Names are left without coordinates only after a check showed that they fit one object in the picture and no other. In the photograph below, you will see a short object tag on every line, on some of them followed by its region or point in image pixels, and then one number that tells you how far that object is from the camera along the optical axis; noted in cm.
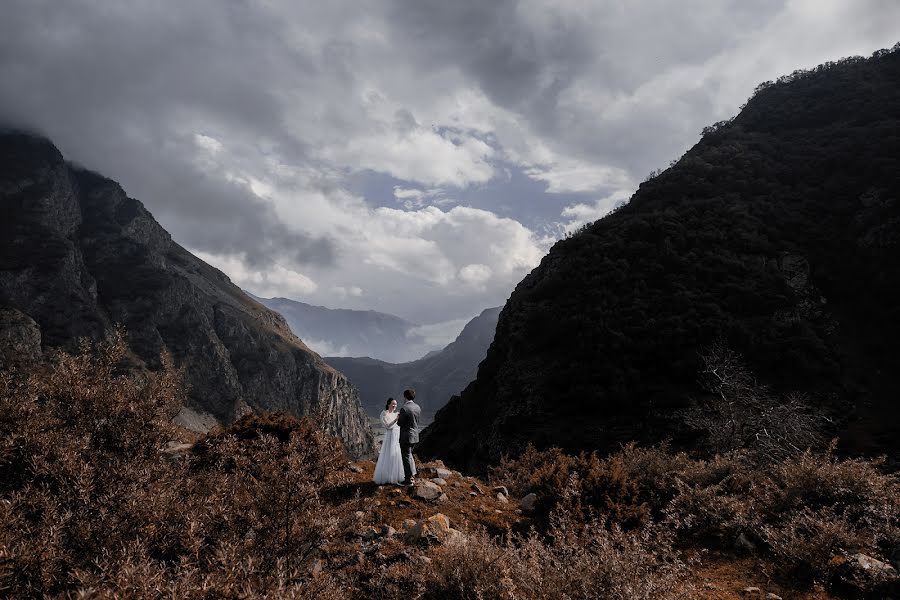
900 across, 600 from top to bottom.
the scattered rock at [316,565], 485
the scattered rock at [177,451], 1056
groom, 980
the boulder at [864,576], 511
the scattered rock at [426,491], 879
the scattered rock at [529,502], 882
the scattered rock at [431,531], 654
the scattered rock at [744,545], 661
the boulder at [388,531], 687
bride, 950
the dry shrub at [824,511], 579
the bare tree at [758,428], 1348
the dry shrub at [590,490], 750
